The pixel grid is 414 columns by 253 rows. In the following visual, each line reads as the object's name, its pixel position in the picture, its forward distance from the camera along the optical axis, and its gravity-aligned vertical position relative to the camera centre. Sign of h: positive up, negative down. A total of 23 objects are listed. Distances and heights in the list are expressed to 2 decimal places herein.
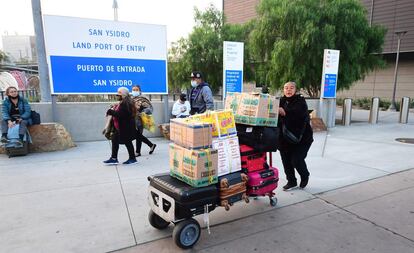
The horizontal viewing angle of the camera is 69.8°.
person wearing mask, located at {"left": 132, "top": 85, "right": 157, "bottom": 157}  6.33 -0.86
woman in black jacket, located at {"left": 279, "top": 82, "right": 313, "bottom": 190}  3.99 -0.71
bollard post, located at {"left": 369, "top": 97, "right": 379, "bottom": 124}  11.64 -1.38
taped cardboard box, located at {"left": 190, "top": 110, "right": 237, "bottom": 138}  3.09 -0.46
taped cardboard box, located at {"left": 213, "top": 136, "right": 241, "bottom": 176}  3.13 -0.83
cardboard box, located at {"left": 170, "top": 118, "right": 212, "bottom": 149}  2.83 -0.55
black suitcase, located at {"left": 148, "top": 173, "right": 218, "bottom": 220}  2.79 -1.14
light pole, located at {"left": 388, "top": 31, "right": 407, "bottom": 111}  16.54 -1.61
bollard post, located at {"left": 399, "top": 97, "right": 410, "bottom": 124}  11.77 -1.31
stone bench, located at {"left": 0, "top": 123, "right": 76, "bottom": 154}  6.55 -1.34
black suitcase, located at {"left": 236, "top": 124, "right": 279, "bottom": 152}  3.41 -0.69
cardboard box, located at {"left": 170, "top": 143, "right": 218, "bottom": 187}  2.83 -0.86
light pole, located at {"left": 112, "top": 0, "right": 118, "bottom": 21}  10.84 +2.56
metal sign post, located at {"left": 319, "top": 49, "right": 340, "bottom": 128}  9.84 -0.34
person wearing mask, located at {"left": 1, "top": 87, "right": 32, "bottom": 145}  6.07 -0.74
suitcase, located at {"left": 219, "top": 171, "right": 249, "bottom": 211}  3.08 -1.17
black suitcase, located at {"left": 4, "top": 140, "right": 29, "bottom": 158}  6.02 -1.47
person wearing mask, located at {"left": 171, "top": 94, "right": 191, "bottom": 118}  7.83 -0.79
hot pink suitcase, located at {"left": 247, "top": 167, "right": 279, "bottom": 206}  3.39 -1.21
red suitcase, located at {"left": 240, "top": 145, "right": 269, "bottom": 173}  3.42 -0.95
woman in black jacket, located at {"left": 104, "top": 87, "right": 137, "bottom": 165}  5.26 -0.81
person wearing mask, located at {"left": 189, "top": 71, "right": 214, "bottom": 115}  5.26 -0.34
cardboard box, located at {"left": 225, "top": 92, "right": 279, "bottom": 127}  3.35 -0.37
